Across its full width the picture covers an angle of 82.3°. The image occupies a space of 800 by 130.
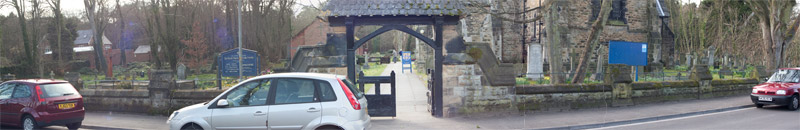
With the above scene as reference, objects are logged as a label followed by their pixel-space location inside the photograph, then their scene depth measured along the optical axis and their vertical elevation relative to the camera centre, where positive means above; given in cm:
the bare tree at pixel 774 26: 1922 +128
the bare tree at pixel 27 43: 3083 +140
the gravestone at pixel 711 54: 3194 +16
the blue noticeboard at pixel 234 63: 1417 -6
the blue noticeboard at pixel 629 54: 1836 +13
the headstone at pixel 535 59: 2006 -4
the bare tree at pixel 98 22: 2992 +300
